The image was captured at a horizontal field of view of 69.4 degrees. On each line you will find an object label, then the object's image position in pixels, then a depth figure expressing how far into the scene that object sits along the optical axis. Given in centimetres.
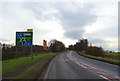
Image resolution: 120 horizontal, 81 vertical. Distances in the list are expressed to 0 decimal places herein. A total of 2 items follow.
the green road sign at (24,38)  1437
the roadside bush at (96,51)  2840
